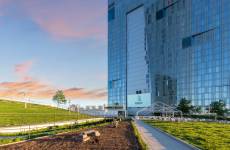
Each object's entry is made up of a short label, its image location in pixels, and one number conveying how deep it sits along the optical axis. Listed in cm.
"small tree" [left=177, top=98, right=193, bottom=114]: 5828
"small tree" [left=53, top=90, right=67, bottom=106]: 7862
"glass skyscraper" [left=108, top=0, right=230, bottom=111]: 5916
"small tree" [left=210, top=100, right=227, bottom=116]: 5056
